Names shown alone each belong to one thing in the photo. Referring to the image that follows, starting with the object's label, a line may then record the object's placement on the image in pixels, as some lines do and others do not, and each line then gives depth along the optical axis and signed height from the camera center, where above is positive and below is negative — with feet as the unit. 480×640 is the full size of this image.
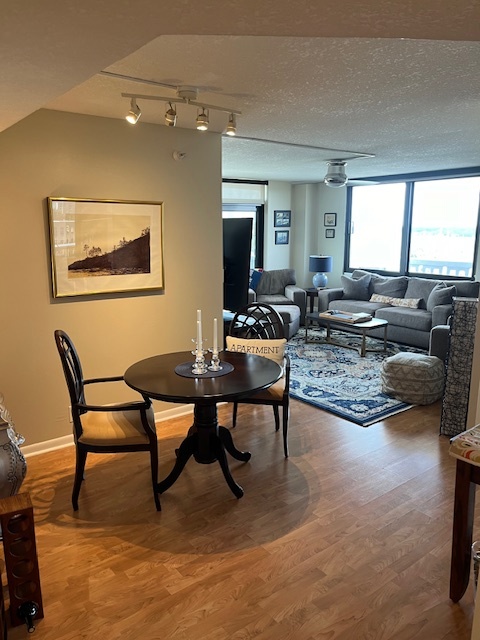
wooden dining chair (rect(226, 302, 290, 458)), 10.80 -2.51
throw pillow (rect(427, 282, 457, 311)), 20.54 -2.07
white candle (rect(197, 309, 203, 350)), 9.51 -1.89
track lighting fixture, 8.75 +2.78
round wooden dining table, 8.38 -2.60
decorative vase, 7.22 -3.43
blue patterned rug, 13.84 -4.58
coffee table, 19.45 -3.32
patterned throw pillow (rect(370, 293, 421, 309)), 22.36 -2.60
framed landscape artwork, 10.79 -0.06
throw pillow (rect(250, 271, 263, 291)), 25.36 -1.79
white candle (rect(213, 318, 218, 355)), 9.78 -2.11
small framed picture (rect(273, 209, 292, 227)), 28.12 +1.68
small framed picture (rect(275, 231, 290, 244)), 28.43 +0.54
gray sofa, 20.58 -2.56
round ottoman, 14.20 -3.94
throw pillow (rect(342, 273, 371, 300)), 24.91 -2.17
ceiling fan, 18.49 +2.88
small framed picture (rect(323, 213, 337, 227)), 28.14 +1.61
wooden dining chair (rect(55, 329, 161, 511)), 8.66 -3.50
